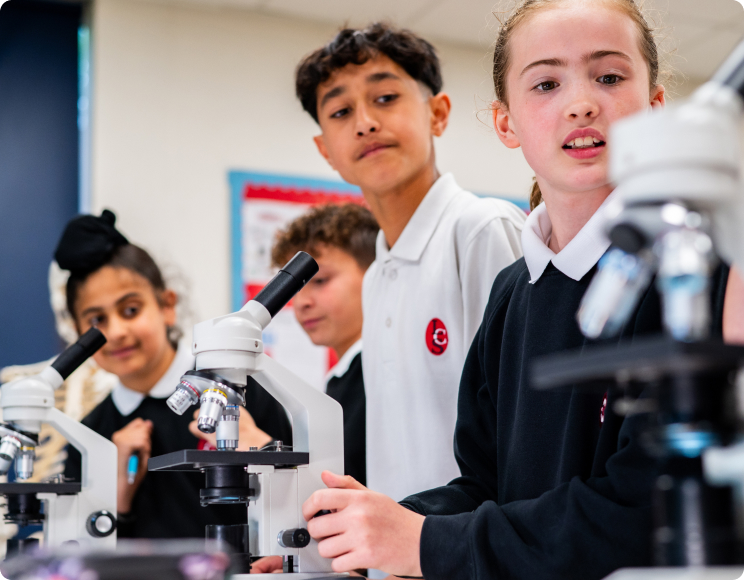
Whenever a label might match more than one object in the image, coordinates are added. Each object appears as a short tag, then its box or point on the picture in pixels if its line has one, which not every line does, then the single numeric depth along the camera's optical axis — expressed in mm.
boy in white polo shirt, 1552
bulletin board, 2967
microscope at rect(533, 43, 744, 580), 524
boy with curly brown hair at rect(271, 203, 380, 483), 2189
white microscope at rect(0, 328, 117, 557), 1427
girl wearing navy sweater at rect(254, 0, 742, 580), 870
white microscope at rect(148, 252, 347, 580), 1019
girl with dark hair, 1948
